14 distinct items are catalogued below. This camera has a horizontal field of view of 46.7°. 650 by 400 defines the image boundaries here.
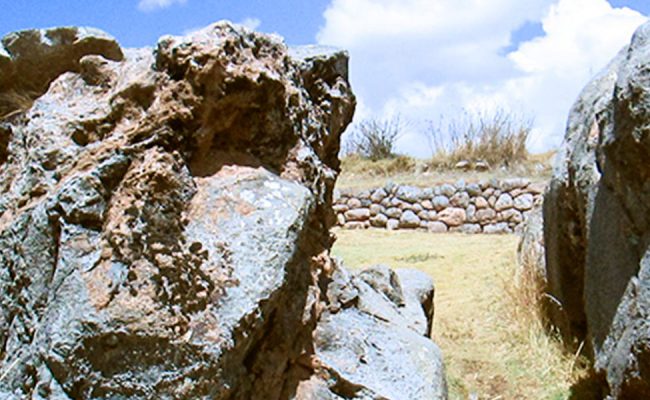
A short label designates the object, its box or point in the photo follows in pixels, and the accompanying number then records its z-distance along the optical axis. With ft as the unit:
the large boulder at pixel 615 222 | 8.31
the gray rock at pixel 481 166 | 42.37
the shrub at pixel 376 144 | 49.78
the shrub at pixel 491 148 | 42.27
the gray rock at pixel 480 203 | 38.58
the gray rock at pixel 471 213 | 38.58
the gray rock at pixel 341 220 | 41.86
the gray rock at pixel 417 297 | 10.16
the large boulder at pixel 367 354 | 7.09
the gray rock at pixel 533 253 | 15.26
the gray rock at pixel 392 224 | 40.32
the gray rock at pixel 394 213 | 40.57
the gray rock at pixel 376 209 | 41.11
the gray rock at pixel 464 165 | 43.09
